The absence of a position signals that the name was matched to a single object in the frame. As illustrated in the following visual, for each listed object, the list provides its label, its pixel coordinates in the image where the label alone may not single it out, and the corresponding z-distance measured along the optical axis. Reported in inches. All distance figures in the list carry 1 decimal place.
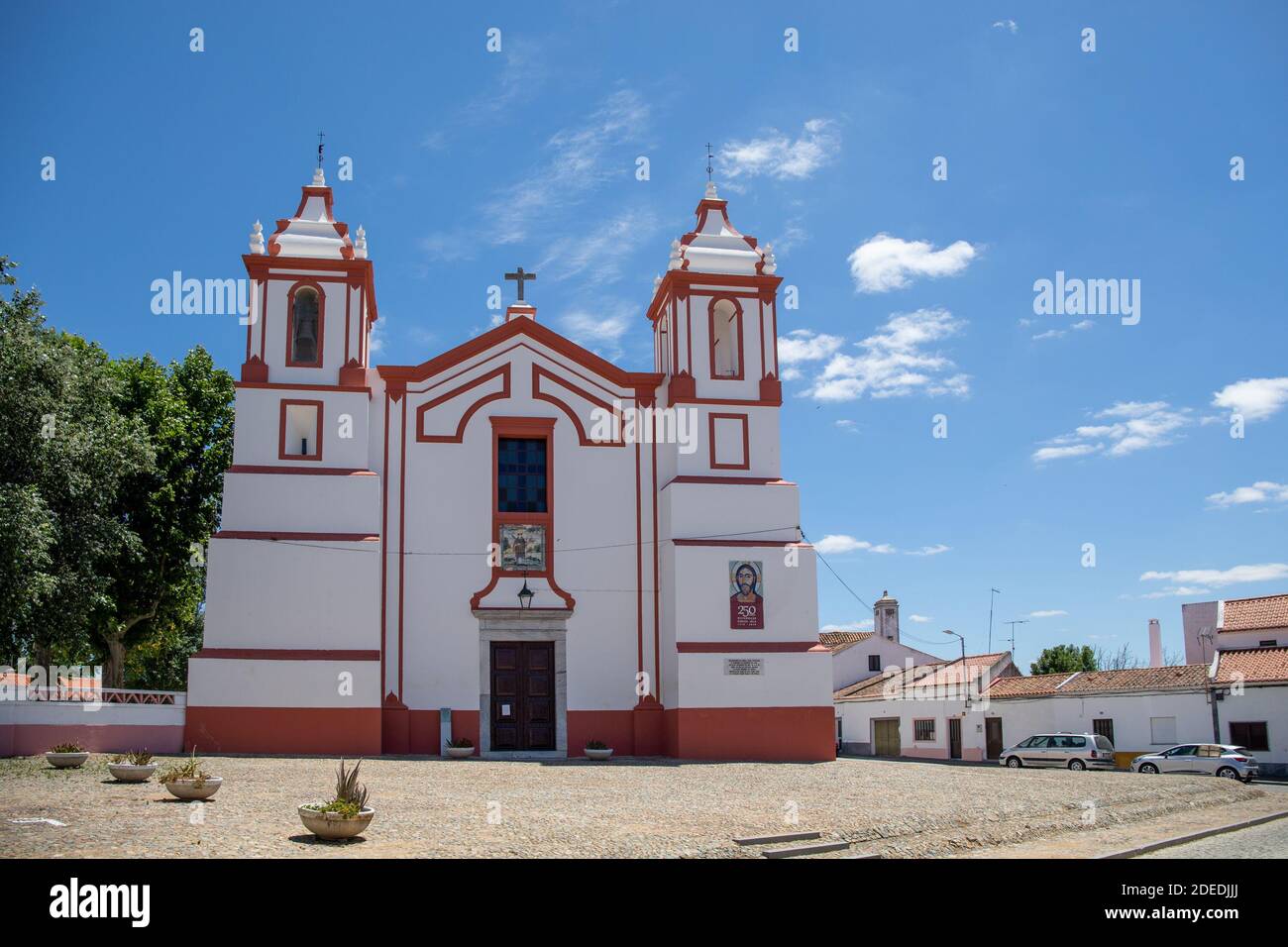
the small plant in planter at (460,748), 912.3
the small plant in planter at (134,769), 608.1
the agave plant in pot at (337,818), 418.3
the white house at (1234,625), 1499.8
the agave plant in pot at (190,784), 531.5
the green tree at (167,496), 1121.4
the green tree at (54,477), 840.3
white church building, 910.4
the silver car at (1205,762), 1160.8
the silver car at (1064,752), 1309.1
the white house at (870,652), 2039.9
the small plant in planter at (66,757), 690.2
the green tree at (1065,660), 2167.8
